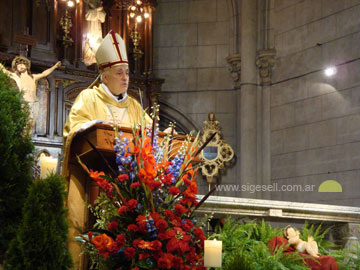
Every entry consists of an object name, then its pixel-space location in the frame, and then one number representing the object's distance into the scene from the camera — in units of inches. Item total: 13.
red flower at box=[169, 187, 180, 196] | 135.9
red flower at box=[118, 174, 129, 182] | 136.8
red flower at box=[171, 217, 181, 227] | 136.4
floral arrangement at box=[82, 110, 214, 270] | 134.2
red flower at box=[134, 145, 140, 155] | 139.4
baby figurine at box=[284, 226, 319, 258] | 191.3
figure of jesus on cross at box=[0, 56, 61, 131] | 397.4
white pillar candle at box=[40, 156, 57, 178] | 149.4
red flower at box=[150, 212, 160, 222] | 135.0
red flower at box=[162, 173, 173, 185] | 137.7
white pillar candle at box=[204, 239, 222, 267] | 133.1
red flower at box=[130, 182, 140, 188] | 135.3
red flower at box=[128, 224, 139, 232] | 135.1
